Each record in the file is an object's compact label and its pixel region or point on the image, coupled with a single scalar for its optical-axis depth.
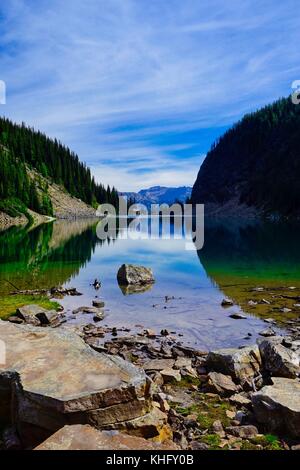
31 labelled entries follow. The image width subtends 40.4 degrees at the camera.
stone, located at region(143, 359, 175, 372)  14.55
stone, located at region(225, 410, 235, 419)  10.57
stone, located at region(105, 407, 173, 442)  8.01
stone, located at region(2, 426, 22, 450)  8.09
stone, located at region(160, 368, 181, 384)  13.42
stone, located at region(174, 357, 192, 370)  14.62
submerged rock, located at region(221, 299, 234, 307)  25.22
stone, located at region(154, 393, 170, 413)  10.05
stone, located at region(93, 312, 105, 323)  22.21
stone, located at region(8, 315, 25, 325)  20.41
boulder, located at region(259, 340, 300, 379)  13.12
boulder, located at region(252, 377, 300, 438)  9.11
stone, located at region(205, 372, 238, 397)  12.29
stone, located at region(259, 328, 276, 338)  19.23
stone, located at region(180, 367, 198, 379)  13.77
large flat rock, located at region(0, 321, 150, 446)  7.88
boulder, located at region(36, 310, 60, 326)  21.08
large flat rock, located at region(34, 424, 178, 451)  7.04
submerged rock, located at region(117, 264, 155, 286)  32.94
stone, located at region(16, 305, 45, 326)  20.67
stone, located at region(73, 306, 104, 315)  23.66
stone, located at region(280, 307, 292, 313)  23.66
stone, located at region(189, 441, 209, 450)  8.64
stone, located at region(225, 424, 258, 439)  9.31
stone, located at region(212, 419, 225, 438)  9.48
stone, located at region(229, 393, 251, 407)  11.28
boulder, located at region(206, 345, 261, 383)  13.40
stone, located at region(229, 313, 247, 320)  22.28
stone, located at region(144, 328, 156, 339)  19.03
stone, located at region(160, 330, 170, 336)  19.49
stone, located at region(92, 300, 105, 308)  25.41
